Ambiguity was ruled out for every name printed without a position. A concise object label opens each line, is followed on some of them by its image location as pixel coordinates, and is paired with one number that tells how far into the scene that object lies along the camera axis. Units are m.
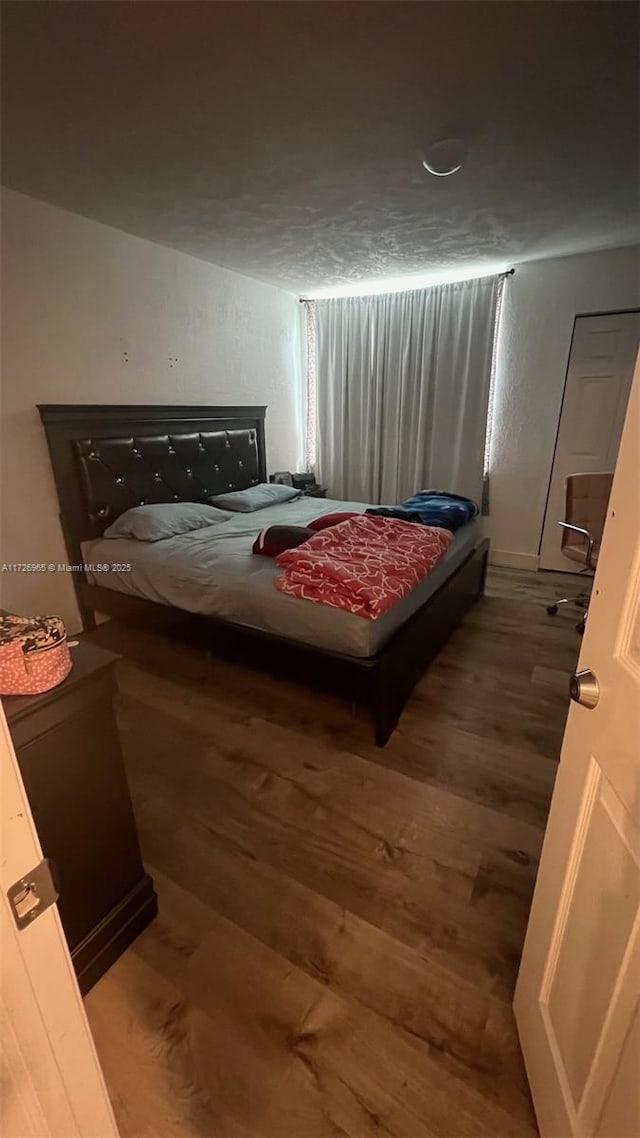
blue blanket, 3.02
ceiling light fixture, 2.04
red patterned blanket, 2.00
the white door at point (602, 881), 0.65
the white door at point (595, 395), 3.63
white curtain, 4.14
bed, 2.06
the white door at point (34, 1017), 0.54
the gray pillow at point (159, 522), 2.87
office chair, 3.27
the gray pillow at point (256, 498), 3.70
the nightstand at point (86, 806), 1.04
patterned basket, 0.99
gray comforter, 2.03
